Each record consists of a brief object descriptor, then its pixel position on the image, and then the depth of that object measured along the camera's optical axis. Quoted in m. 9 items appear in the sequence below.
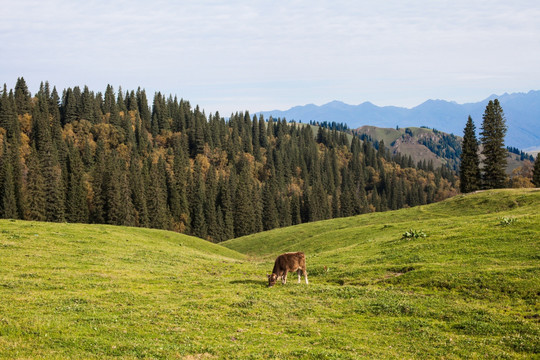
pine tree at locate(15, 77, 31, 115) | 179.88
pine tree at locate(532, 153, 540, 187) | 103.86
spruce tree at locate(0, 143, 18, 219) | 105.06
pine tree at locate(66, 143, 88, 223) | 116.31
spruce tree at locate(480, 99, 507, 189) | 94.69
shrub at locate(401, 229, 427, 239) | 42.25
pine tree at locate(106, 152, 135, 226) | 118.31
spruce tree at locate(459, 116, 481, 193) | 98.88
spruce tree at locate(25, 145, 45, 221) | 110.25
